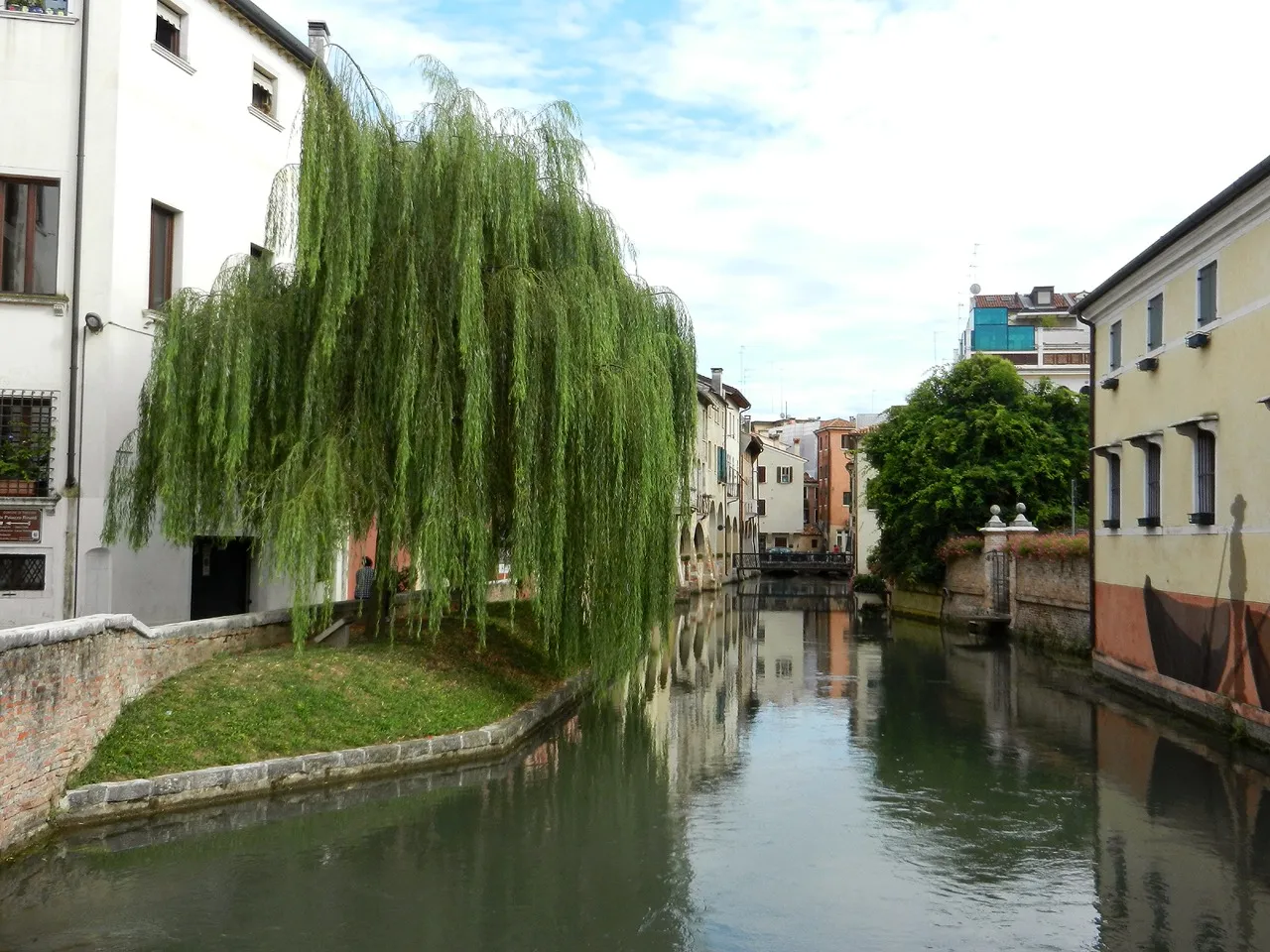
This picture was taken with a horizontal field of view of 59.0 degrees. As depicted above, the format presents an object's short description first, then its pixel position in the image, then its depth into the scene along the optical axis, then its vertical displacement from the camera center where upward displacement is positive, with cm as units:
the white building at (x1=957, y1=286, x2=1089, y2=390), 6781 +1169
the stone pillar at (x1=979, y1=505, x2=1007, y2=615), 3484 -42
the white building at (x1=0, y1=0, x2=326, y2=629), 1571 +346
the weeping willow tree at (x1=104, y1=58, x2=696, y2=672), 1414 +166
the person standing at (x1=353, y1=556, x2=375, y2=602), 2028 -111
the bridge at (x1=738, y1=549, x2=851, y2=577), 7775 -266
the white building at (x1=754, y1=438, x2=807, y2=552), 9762 +261
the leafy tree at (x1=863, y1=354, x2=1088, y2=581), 3825 +255
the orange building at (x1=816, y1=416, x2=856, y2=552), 9488 +351
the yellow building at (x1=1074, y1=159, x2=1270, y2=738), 1541 +112
